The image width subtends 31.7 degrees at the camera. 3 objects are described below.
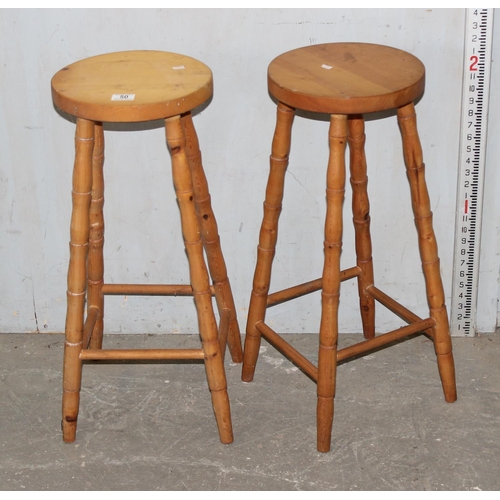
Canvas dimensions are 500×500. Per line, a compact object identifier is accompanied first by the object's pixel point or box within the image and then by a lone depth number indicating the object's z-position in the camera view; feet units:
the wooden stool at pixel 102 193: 6.85
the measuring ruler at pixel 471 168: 7.95
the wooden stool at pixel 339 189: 6.93
